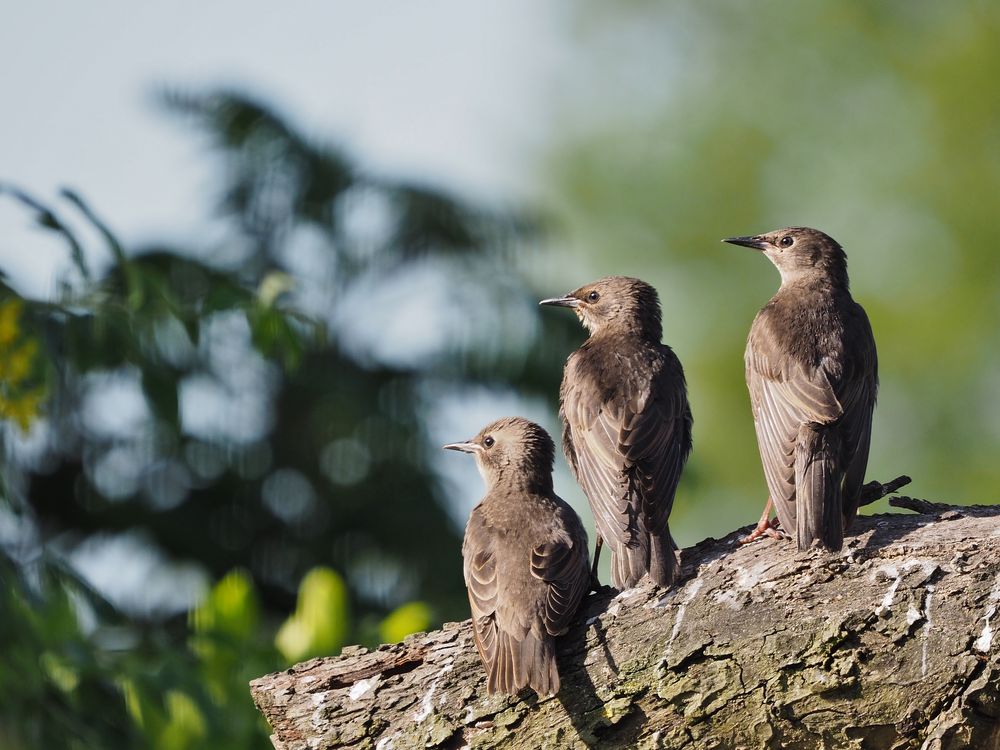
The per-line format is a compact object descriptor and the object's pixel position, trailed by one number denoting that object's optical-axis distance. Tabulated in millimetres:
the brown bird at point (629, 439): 10047
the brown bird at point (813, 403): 9727
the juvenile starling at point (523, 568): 9187
